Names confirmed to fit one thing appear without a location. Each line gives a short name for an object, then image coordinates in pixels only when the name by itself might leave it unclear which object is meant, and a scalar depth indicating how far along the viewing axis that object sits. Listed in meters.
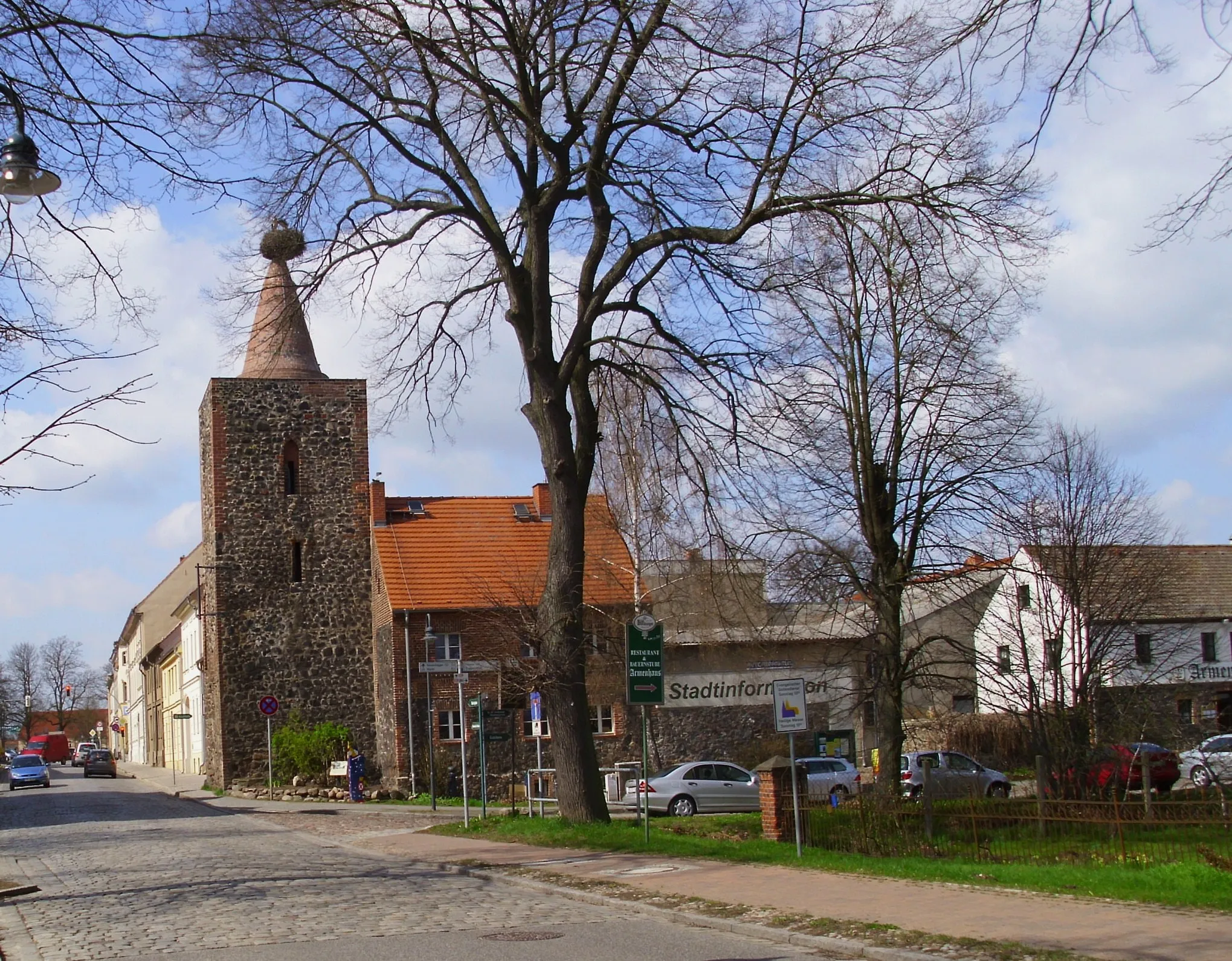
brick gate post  19.39
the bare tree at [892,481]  26.05
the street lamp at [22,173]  10.07
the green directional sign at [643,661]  18.03
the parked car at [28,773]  55.75
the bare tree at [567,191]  16.80
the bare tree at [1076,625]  23.48
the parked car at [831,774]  34.38
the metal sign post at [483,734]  22.05
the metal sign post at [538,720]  26.33
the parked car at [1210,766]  18.67
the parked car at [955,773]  29.75
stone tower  42.53
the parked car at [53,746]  102.00
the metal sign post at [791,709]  17.17
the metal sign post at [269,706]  35.97
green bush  41.25
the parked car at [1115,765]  21.38
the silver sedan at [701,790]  30.92
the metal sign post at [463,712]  22.75
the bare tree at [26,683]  127.19
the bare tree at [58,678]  131.25
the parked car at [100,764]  64.75
